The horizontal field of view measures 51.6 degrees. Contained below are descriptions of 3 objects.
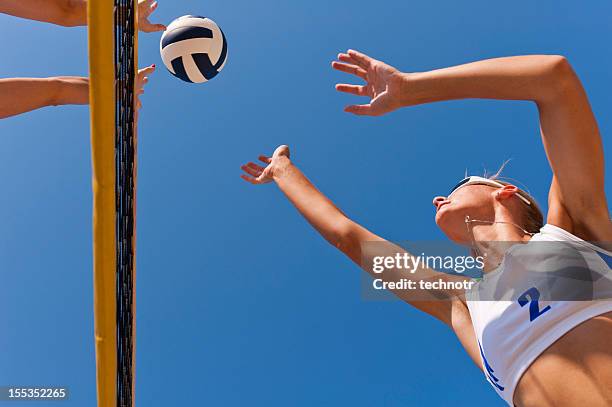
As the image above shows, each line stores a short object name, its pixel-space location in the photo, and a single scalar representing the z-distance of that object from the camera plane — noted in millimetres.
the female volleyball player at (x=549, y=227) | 2660
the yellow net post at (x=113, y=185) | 3383
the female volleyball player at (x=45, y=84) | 4102
